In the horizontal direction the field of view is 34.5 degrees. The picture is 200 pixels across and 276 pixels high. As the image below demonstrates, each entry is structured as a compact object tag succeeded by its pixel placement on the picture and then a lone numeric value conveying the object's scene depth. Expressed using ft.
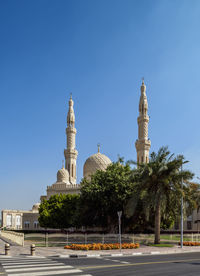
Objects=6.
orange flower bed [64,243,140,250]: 72.84
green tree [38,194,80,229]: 152.46
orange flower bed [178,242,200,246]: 92.42
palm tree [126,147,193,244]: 88.99
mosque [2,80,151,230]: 207.92
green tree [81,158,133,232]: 111.34
